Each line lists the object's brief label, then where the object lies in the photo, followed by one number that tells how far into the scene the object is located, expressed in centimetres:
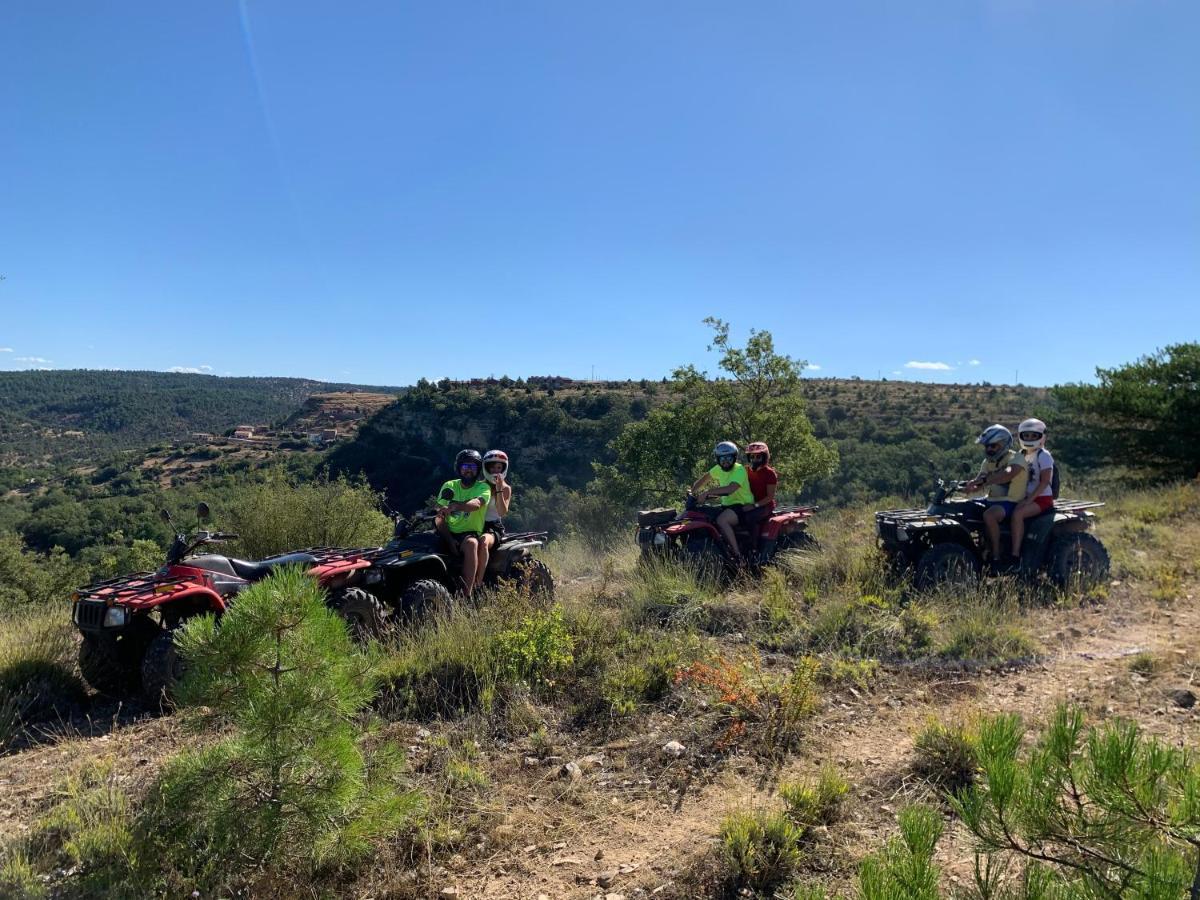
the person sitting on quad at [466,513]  624
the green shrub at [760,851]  280
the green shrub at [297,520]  1009
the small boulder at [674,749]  391
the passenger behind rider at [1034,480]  671
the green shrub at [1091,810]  156
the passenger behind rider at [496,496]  668
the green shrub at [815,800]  314
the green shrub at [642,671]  447
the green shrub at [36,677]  439
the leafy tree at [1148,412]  1555
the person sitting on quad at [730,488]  746
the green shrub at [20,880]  268
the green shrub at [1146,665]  470
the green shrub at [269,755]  264
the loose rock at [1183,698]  420
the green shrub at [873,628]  533
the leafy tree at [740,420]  1611
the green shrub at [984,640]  517
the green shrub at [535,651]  473
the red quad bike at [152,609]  439
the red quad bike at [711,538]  734
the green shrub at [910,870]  166
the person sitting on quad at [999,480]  675
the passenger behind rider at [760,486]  764
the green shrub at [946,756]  342
